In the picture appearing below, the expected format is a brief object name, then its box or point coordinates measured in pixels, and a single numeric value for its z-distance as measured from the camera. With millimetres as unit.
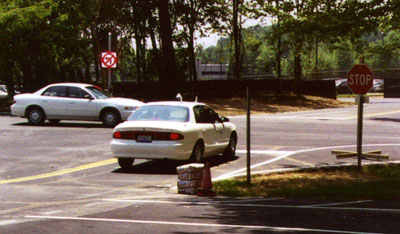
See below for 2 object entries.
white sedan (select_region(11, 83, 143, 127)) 24859
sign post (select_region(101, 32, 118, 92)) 30233
